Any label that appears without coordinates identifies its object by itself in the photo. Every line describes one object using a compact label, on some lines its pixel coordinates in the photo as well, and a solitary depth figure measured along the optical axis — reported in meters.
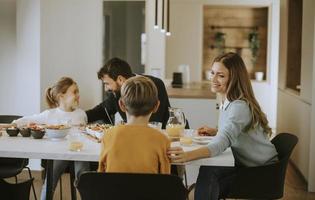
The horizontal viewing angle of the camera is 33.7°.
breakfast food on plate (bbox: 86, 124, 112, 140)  2.92
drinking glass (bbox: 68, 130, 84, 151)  2.61
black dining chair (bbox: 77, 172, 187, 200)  2.01
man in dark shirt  3.46
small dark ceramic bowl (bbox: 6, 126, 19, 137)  2.97
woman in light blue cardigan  2.77
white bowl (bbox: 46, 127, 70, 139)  2.89
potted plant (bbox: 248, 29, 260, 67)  9.77
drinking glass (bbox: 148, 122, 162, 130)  3.05
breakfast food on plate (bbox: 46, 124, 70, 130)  2.93
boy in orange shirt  2.20
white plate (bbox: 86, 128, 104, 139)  2.91
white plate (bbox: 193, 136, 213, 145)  2.86
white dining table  2.51
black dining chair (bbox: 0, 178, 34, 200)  2.83
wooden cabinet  9.82
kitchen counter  5.28
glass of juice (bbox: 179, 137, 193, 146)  2.79
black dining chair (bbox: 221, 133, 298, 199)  2.84
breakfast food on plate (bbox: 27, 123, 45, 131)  2.94
